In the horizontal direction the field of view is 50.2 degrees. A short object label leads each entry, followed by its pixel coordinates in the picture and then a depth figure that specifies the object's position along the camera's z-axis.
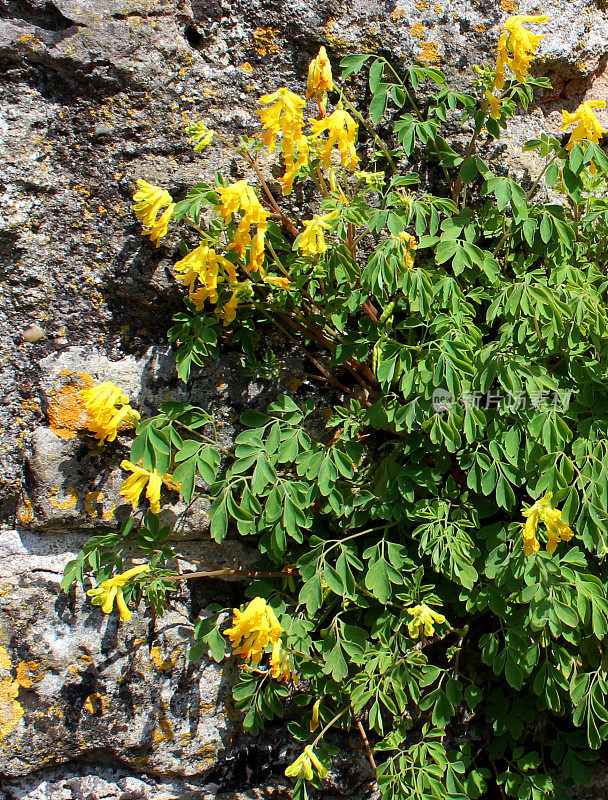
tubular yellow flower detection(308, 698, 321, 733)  1.92
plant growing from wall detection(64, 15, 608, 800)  1.79
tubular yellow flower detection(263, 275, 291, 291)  2.00
